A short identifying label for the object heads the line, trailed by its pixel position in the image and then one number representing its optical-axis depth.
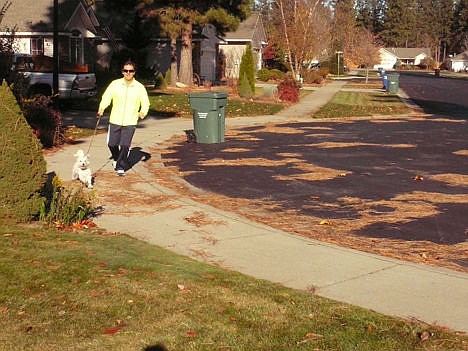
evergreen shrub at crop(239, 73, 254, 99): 34.06
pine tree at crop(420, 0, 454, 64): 163.00
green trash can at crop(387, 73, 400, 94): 45.84
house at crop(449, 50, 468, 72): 140.12
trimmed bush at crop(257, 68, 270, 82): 58.19
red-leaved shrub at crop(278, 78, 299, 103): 33.14
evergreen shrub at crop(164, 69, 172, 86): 39.94
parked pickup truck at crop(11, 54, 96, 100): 24.61
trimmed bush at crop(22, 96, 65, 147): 14.94
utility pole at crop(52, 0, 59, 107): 21.23
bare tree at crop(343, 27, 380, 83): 72.62
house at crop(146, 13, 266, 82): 48.06
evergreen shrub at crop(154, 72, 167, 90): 37.66
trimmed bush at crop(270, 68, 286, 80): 58.97
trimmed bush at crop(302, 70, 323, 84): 57.94
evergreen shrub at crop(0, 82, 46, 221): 7.96
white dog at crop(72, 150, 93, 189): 10.52
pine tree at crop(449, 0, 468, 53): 153.12
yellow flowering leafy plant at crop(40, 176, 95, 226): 8.10
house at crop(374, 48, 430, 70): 156.62
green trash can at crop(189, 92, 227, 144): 16.78
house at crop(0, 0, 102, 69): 38.31
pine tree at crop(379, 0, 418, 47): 161.12
